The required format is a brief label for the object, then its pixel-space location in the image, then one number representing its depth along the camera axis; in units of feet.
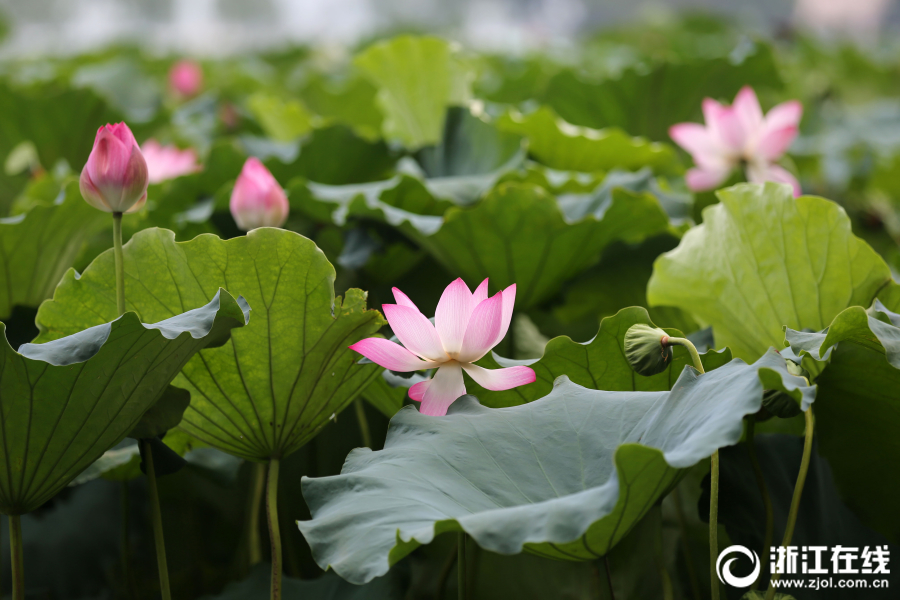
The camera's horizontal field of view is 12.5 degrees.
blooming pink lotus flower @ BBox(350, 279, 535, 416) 14.31
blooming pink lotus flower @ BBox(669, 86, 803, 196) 16.60
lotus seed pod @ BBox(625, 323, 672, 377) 14.39
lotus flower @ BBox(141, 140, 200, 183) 17.04
